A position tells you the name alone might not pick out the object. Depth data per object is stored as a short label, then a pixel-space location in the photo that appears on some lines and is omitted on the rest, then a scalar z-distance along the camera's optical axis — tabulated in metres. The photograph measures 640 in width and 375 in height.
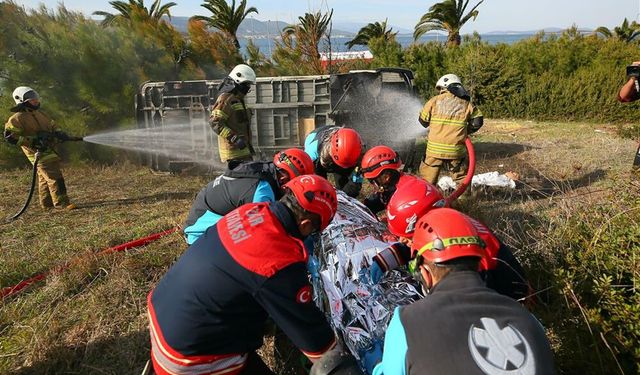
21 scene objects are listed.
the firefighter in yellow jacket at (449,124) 5.39
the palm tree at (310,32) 12.30
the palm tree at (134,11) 11.97
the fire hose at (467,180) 4.88
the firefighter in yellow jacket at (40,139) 6.33
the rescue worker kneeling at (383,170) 3.84
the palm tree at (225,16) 17.36
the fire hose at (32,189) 6.13
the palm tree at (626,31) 19.27
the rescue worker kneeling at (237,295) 1.83
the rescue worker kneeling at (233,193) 3.12
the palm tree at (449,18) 20.28
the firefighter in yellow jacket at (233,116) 5.68
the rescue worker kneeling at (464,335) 1.31
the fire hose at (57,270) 3.74
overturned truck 7.52
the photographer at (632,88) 4.43
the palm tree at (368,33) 24.06
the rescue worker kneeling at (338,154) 4.23
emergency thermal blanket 2.34
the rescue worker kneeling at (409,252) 2.34
